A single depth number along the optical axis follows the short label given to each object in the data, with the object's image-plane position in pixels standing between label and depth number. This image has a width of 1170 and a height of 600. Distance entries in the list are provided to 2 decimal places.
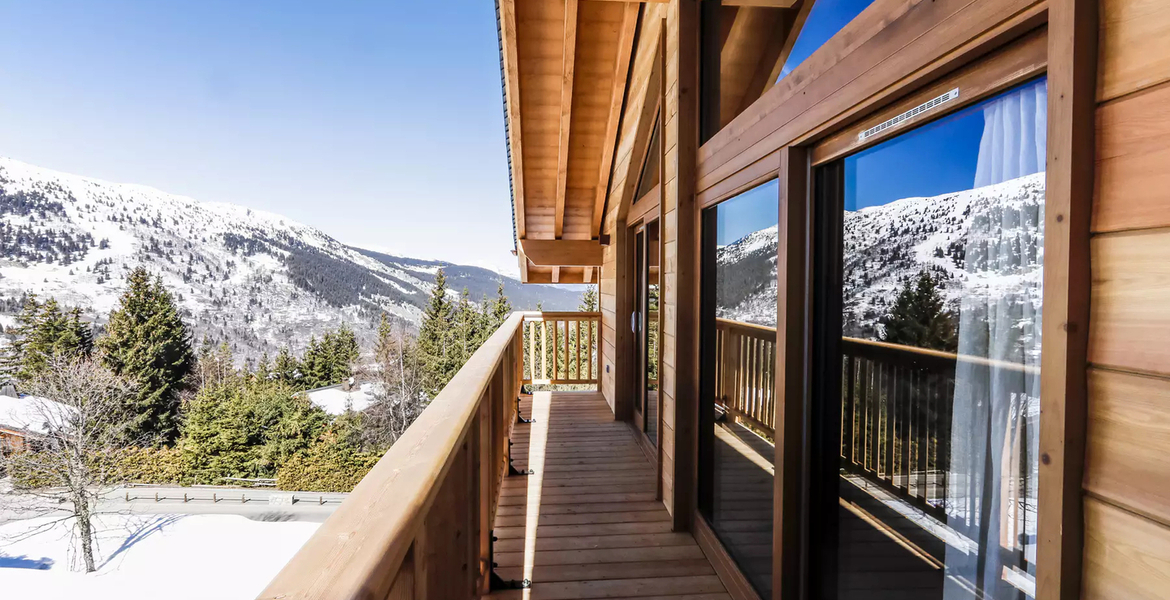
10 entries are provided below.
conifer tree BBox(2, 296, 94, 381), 25.41
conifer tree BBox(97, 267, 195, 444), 27.19
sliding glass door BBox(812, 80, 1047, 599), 0.99
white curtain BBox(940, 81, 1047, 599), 0.96
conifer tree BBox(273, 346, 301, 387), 32.28
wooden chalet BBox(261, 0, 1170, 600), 0.78
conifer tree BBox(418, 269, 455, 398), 31.55
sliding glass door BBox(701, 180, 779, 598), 2.06
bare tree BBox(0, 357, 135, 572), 22.50
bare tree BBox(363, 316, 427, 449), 29.00
